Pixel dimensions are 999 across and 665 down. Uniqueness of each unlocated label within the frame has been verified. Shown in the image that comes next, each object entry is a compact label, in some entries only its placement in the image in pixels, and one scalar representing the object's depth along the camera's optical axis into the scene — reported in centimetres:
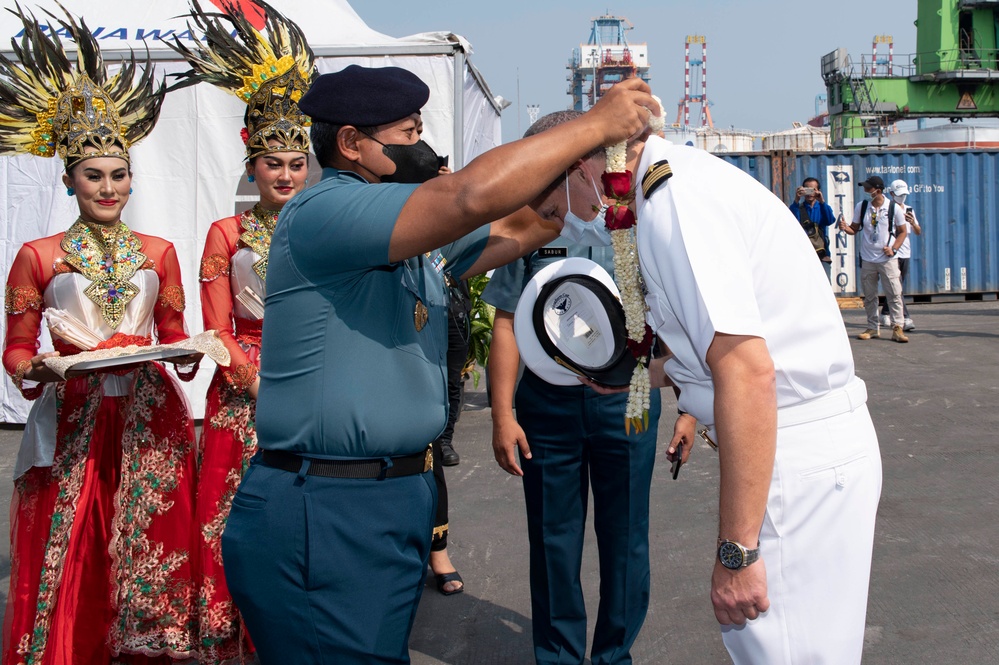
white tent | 690
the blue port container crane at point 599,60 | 9981
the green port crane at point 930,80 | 3023
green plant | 792
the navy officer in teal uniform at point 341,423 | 202
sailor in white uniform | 181
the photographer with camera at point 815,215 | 1246
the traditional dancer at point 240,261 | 364
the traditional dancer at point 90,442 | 350
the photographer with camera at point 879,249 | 1112
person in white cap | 1162
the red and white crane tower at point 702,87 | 10922
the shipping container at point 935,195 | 1616
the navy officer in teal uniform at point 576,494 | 330
